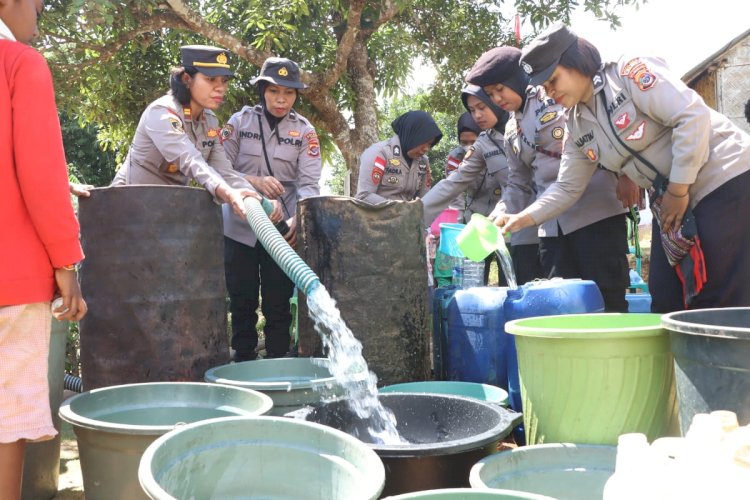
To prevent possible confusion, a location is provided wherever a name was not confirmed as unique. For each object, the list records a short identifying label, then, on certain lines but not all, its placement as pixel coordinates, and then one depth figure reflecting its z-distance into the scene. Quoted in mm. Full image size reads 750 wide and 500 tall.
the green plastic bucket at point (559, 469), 1694
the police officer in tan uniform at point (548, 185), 3164
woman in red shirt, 1782
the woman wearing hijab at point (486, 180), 3838
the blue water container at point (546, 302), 2504
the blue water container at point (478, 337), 2820
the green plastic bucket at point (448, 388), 2557
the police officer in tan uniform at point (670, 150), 2305
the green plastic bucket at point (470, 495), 1273
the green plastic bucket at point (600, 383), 1784
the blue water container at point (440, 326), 3119
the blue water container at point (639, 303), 4023
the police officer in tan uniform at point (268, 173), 3738
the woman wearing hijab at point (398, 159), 4242
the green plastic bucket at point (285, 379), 2234
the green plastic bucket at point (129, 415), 1746
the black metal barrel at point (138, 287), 2465
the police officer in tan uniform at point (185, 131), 2938
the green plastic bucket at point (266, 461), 1513
